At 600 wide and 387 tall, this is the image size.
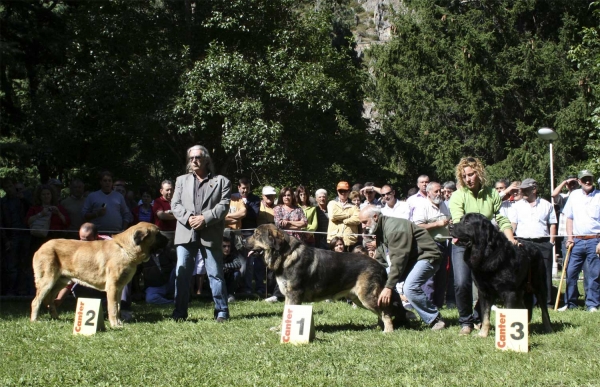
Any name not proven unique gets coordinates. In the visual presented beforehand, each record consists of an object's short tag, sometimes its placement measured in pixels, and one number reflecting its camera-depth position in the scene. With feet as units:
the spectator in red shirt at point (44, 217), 34.24
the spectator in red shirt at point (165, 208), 35.45
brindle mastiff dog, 24.88
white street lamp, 54.32
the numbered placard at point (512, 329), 20.43
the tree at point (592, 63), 65.82
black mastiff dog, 22.82
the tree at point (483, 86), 89.81
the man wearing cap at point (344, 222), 36.76
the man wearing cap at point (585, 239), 32.37
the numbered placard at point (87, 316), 23.40
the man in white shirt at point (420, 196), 32.42
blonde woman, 24.49
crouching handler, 24.53
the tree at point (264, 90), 66.80
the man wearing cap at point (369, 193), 37.32
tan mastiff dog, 26.11
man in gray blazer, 26.86
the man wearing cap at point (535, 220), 34.06
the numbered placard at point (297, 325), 21.77
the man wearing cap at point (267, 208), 38.35
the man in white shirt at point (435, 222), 31.58
